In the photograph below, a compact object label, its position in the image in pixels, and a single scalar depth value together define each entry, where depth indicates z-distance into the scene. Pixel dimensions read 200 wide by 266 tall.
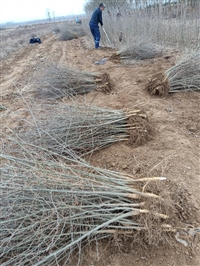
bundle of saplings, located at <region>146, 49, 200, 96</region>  3.80
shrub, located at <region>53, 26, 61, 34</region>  22.97
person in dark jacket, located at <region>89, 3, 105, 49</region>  8.41
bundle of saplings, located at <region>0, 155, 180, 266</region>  1.48
